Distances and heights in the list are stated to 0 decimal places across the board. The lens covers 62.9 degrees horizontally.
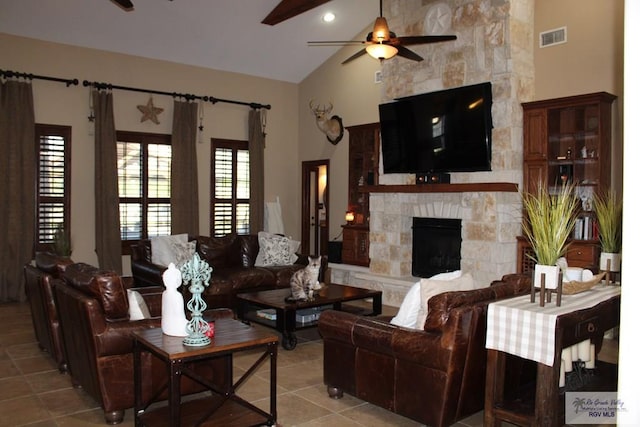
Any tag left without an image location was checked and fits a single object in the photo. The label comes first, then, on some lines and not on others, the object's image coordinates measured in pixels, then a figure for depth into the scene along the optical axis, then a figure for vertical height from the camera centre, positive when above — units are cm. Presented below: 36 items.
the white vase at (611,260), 444 -47
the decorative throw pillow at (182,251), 684 -59
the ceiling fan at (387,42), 531 +171
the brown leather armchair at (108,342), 341 -89
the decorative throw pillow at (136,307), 373 -73
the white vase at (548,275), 322 -43
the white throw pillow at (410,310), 361 -72
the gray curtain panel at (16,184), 732 +31
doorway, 1027 -2
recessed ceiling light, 855 +312
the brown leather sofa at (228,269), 644 -85
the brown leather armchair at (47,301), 435 -82
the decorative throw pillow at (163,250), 679 -57
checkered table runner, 283 -67
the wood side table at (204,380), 288 -103
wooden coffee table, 517 -103
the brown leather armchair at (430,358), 316 -99
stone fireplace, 652 -39
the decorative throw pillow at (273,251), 747 -65
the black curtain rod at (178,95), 803 +190
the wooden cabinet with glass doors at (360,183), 855 +39
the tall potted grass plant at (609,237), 450 -28
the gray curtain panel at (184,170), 884 +62
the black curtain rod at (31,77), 729 +187
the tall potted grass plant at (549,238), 323 -20
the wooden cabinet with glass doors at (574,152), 588 +64
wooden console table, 284 -76
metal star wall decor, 856 +157
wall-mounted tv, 662 +102
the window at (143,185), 848 +36
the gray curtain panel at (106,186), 805 +32
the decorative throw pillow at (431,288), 352 -57
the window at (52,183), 775 +35
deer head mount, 947 +151
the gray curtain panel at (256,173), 980 +63
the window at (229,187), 949 +36
